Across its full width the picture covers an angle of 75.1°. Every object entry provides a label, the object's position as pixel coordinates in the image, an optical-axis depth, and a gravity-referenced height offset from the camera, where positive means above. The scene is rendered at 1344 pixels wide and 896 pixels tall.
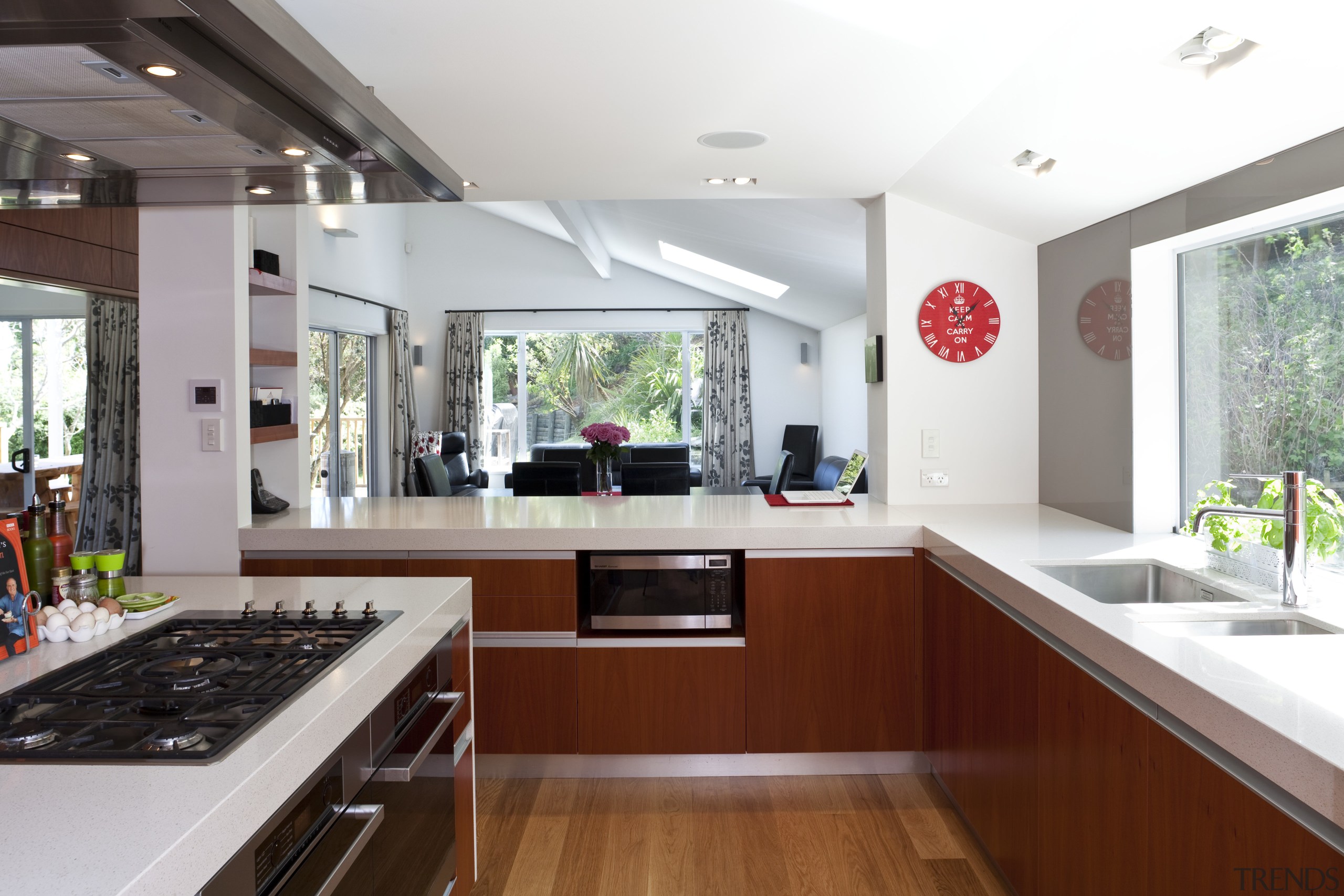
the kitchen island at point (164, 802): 0.81 -0.37
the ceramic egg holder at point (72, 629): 1.55 -0.31
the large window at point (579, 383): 9.63 +0.77
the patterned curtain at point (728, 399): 9.50 +0.57
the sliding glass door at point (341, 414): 7.54 +0.38
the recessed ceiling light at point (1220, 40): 1.67 +0.78
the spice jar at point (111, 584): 1.81 -0.26
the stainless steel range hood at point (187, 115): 0.96 +0.48
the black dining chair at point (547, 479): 5.11 -0.15
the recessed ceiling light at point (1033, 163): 2.51 +0.83
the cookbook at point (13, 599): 1.45 -0.24
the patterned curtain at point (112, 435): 3.89 +0.10
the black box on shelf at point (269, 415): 3.09 +0.15
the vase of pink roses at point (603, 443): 5.03 +0.05
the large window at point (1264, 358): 2.07 +0.23
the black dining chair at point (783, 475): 6.98 -0.20
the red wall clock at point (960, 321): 3.28 +0.48
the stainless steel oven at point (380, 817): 1.07 -0.53
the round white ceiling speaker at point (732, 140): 2.61 +0.95
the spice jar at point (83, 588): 1.64 -0.25
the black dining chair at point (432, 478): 5.68 -0.15
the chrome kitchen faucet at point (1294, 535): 1.73 -0.18
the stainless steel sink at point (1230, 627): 1.70 -0.35
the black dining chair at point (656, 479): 5.11 -0.16
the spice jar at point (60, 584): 1.64 -0.24
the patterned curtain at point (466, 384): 9.39 +0.76
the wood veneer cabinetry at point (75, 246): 3.16 +0.83
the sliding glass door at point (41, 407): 3.38 +0.21
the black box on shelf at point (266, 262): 3.20 +0.72
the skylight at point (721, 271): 7.59 +1.63
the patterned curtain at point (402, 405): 8.72 +0.50
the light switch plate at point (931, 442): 3.31 +0.03
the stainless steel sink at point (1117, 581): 2.23 -0.34
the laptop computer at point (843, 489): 3.40 -0.15
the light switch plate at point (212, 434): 2.88 +0.07
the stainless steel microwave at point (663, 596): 2.89 -0.48
